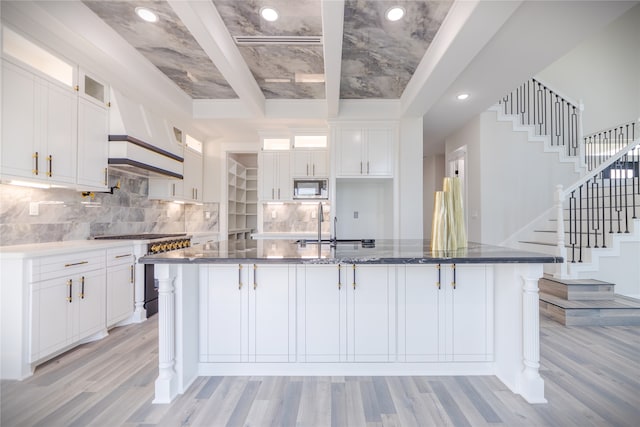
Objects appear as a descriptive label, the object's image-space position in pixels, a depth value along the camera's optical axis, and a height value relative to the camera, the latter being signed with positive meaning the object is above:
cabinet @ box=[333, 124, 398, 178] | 4.55 +1.04
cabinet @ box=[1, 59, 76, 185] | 2.23 +0.74
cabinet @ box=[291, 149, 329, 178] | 4.97 +0.92
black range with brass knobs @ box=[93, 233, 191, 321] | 3.37 -0.63
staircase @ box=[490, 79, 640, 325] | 3.40 -0.14
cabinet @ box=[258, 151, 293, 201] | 5.05 +0.70
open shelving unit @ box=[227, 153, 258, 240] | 6.07 +0.45
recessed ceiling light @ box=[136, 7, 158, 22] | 2.47 +1.71
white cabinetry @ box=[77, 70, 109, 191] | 2.91 +0.86
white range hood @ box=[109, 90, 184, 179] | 3.29 +0.91
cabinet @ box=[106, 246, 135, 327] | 2.95 -0.68
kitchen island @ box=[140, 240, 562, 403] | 2.20 -0.73
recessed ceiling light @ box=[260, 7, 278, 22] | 2.46 +1.71
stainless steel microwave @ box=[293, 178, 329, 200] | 4.87 +0.48
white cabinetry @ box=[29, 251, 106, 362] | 2.24 -0.68
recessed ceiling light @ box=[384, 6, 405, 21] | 2.47 +1.72
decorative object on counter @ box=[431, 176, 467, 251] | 2.15 -0.01
